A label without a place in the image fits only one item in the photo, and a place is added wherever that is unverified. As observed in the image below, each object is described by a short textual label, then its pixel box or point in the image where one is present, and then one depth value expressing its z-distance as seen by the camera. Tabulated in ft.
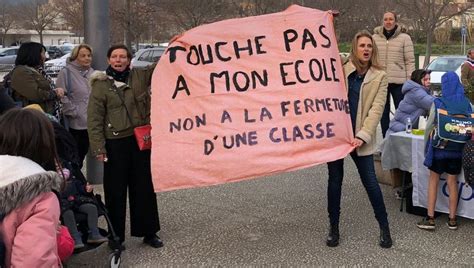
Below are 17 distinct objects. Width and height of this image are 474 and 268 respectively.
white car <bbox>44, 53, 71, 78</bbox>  67.04
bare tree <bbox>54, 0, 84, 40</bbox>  122.93
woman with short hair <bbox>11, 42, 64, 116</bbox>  17.26
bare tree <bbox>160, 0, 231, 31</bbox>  86.88
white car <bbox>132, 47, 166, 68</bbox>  73.67
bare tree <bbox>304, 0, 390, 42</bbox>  81.21
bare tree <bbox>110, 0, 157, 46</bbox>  87.35
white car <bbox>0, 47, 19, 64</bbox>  111.65
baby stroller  13.55
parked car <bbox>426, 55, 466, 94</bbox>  60.18
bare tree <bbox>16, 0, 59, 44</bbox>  178.60
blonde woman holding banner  14.93
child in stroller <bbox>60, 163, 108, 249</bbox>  13.01
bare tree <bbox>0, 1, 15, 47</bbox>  181.68
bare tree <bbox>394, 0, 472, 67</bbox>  83.56
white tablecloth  16.96
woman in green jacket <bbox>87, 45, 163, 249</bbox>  14.40
